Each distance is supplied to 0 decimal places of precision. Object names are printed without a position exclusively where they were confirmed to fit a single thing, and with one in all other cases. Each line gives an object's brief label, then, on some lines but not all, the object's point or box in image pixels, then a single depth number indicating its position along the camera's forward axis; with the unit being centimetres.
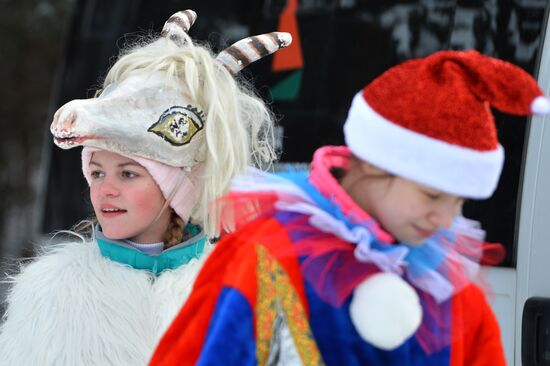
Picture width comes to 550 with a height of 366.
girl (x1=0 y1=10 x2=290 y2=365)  539
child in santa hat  415
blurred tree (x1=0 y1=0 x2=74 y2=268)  2206
